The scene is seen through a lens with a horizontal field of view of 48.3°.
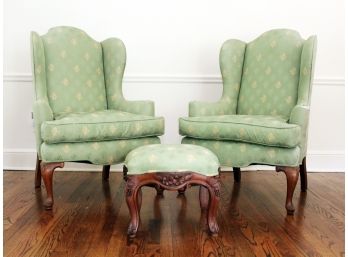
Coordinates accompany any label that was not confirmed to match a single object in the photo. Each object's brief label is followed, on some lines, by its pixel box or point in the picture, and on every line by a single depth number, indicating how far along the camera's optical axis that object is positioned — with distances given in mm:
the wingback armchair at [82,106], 2250
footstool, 1794
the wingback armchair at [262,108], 2217
